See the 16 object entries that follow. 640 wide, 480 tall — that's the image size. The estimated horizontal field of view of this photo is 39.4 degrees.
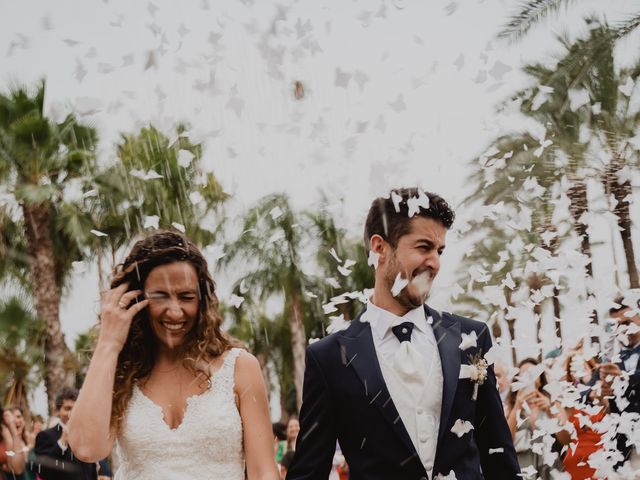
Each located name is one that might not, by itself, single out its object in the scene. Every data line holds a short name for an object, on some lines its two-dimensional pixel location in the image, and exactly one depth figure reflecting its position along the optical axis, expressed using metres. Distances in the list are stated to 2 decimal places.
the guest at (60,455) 8.15
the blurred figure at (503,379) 6.90
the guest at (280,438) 12.23
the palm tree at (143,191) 19.49
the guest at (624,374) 5.70
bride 3.60
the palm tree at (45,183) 18.20
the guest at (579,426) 6.18
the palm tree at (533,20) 10.31
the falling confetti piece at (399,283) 3.51
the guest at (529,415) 7.24
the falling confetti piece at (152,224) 5.22
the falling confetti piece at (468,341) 3.50
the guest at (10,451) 8.46
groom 3.31
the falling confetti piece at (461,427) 3.32
